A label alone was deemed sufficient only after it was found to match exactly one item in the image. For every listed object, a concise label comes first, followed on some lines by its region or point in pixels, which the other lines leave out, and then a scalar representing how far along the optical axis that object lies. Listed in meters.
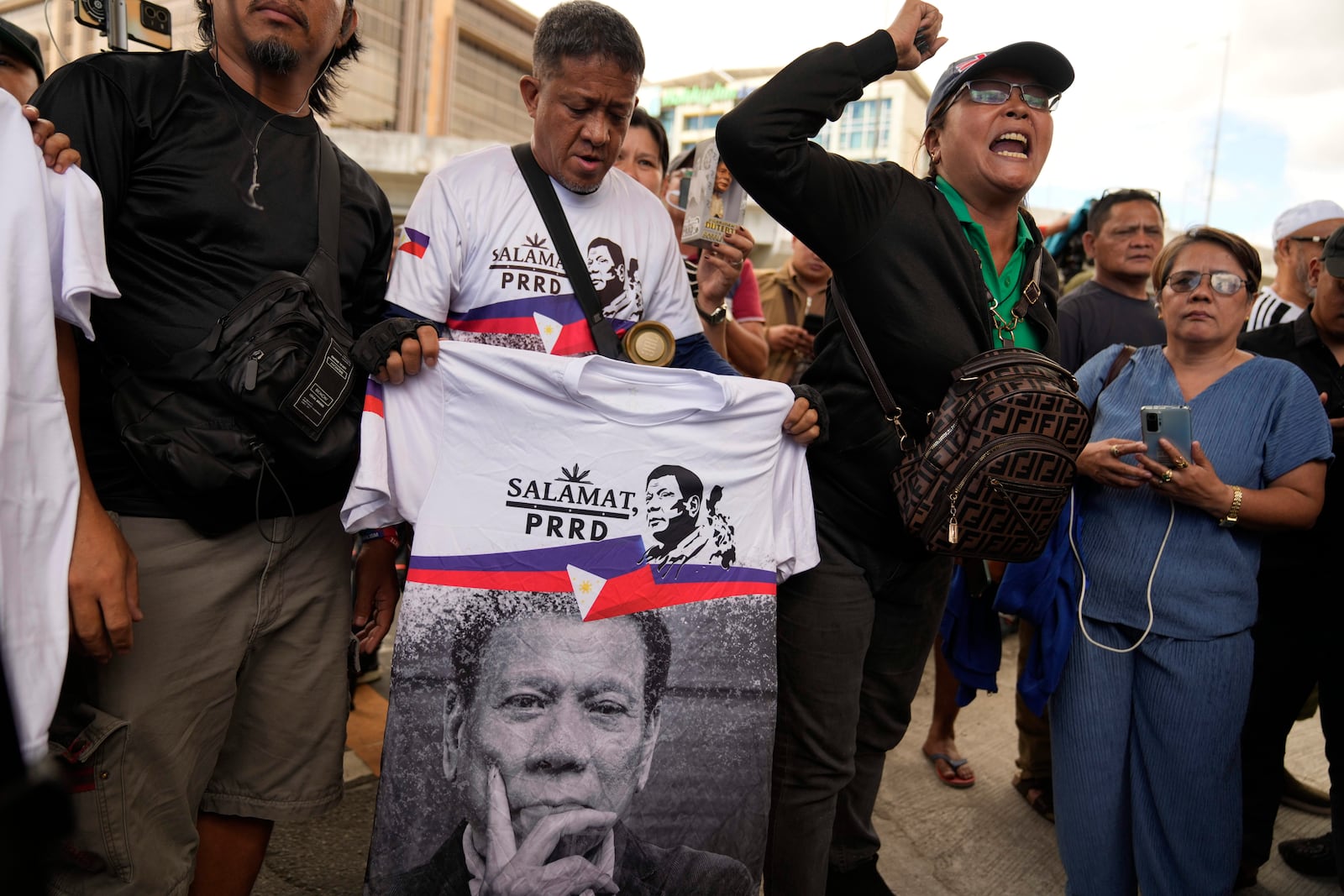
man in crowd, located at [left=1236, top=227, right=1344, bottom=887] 3.07
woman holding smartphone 2.52
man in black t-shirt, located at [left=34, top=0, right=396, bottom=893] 1.81
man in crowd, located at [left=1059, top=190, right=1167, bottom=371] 3.77
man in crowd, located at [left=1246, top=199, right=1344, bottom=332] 4.04
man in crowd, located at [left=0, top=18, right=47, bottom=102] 2.45
